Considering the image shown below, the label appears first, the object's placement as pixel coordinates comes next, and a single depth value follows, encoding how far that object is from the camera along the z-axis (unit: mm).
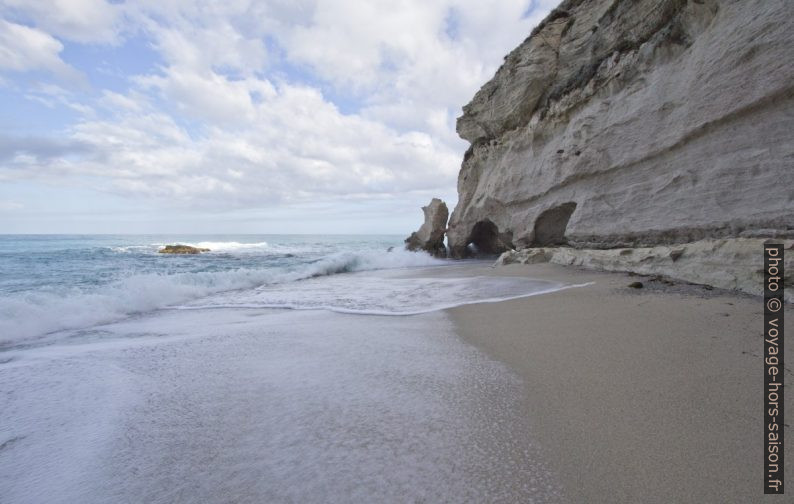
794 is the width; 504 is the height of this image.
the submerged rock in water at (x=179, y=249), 26448
